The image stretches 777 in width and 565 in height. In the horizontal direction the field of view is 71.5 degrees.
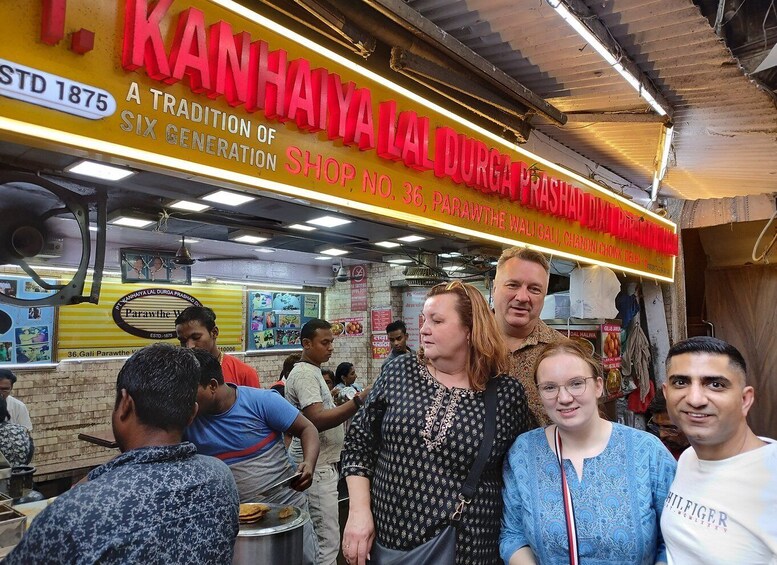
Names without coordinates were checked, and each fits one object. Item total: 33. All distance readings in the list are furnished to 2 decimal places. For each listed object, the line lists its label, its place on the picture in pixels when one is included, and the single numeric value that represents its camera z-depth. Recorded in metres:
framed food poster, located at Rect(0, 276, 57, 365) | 6.60
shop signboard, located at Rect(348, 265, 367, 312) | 10.16
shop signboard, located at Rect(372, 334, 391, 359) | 9.76
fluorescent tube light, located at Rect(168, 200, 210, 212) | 3.30
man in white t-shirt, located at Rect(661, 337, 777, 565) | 1.60
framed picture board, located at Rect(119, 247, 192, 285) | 7.39
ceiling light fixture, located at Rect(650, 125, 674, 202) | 5.41
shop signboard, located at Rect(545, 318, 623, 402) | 6.11
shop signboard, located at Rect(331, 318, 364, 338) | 10.12
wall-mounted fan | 2.59
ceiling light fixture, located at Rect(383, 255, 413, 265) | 5.90
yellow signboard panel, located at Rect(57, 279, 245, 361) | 7.15
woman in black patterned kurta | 2.05
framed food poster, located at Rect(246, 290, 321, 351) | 9.28
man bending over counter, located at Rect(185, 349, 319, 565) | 2.93
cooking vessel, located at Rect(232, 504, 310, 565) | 2.49
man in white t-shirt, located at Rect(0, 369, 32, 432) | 5.58
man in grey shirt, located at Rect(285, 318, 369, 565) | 3.88
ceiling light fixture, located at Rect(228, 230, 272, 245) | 4.15
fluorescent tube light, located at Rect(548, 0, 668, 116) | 3.22
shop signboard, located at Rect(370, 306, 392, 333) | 9.86
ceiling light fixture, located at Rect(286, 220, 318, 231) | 4.09
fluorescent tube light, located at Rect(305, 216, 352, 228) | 3.75
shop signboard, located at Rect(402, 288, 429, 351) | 9.66
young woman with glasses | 1.87
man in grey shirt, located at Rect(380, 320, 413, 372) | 6.49
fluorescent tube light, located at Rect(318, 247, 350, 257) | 5.06
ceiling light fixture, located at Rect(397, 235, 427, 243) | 4.47
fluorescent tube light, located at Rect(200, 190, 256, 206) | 3.02
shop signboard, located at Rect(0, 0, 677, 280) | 2.22
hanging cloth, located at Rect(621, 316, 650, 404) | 7.15
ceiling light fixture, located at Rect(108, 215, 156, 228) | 3.54
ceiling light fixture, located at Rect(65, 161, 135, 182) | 2.56
